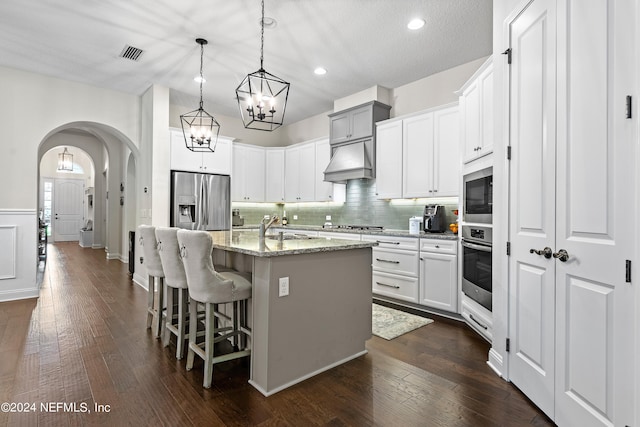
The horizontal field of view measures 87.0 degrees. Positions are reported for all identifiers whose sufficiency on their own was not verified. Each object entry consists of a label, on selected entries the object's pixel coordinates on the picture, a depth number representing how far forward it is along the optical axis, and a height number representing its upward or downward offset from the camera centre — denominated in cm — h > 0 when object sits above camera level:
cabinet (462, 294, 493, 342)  286 -94
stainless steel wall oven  288 -45
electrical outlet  224 -49
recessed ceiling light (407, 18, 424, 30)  336 +194
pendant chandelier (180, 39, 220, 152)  381 +96
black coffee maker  418 -5
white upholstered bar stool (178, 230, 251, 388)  226 -50
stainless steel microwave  286 +17
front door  1205 +14
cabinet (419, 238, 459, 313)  368 -67
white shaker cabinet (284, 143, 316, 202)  618 +78
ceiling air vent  392 +192
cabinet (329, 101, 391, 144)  497 +145
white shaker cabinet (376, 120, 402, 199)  466 +78
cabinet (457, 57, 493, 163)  286 +95
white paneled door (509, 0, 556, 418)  192 +8
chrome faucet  272 -11
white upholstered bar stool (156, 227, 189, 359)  262 -44
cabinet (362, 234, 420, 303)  405 -67
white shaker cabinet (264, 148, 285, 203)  674 +78
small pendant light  1116 +173
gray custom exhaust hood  499 +81
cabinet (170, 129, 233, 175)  532 +94
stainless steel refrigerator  530 +21
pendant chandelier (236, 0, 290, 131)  260 +86
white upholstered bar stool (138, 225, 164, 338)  308 -46
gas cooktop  530 -20
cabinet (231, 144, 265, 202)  634 +77
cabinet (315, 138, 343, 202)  585 +76
